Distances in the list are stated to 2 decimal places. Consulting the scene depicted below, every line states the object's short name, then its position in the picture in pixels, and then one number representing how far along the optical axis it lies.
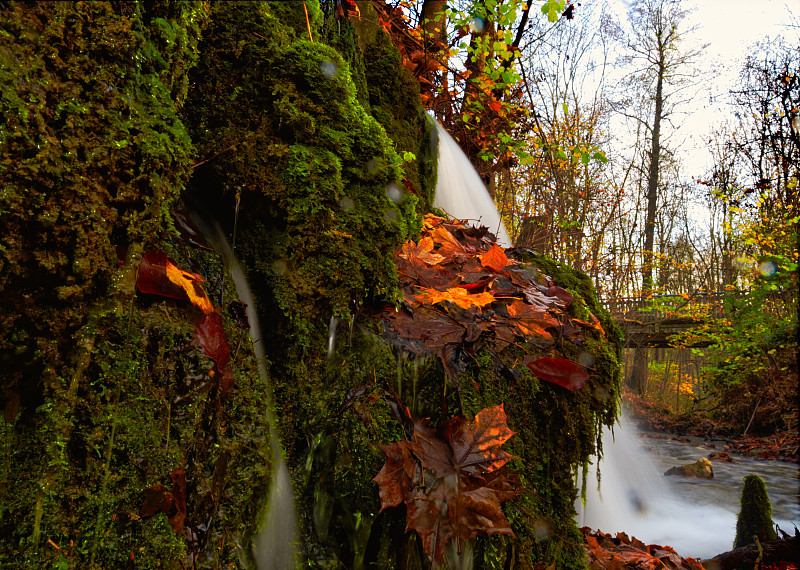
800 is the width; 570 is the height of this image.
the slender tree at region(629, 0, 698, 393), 17.31
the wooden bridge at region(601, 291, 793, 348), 12.30
